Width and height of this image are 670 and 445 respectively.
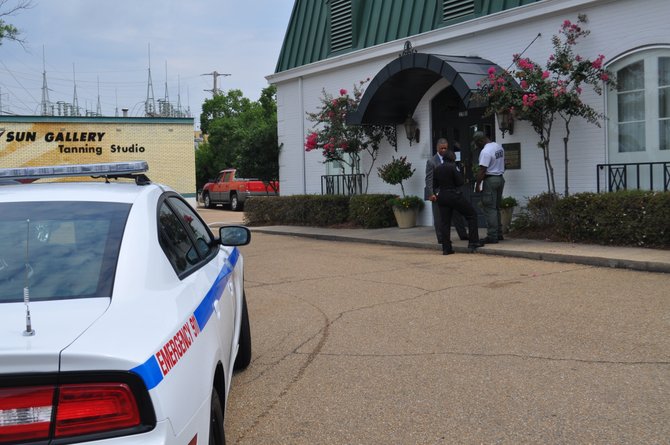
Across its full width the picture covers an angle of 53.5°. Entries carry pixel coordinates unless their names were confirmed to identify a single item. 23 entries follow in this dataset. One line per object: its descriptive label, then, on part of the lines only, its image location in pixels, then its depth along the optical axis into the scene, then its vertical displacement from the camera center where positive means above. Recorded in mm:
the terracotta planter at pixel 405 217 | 15556 -230
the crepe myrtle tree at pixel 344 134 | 17016 +1914
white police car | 2105 -387
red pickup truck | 30266 +1004
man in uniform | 11891 +378
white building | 11742 +2879
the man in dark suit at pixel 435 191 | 12023 +270
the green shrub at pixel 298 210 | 17359 -13
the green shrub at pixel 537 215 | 12375 -204
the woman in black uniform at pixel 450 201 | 11336 +90
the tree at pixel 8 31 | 18188 +5085
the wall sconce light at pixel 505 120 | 12648 +1684
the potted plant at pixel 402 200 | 15547 +173
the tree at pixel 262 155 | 21984 +1839
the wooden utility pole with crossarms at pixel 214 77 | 58038 +11874
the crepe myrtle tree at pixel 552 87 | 11883 +2150
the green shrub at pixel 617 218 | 10203 -254
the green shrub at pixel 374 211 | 16062 -83
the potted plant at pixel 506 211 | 13180 -122
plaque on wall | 13797 +1017
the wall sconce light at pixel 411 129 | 16172 +1905
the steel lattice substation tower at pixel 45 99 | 48116 +8915
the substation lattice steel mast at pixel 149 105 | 58219 +9627
